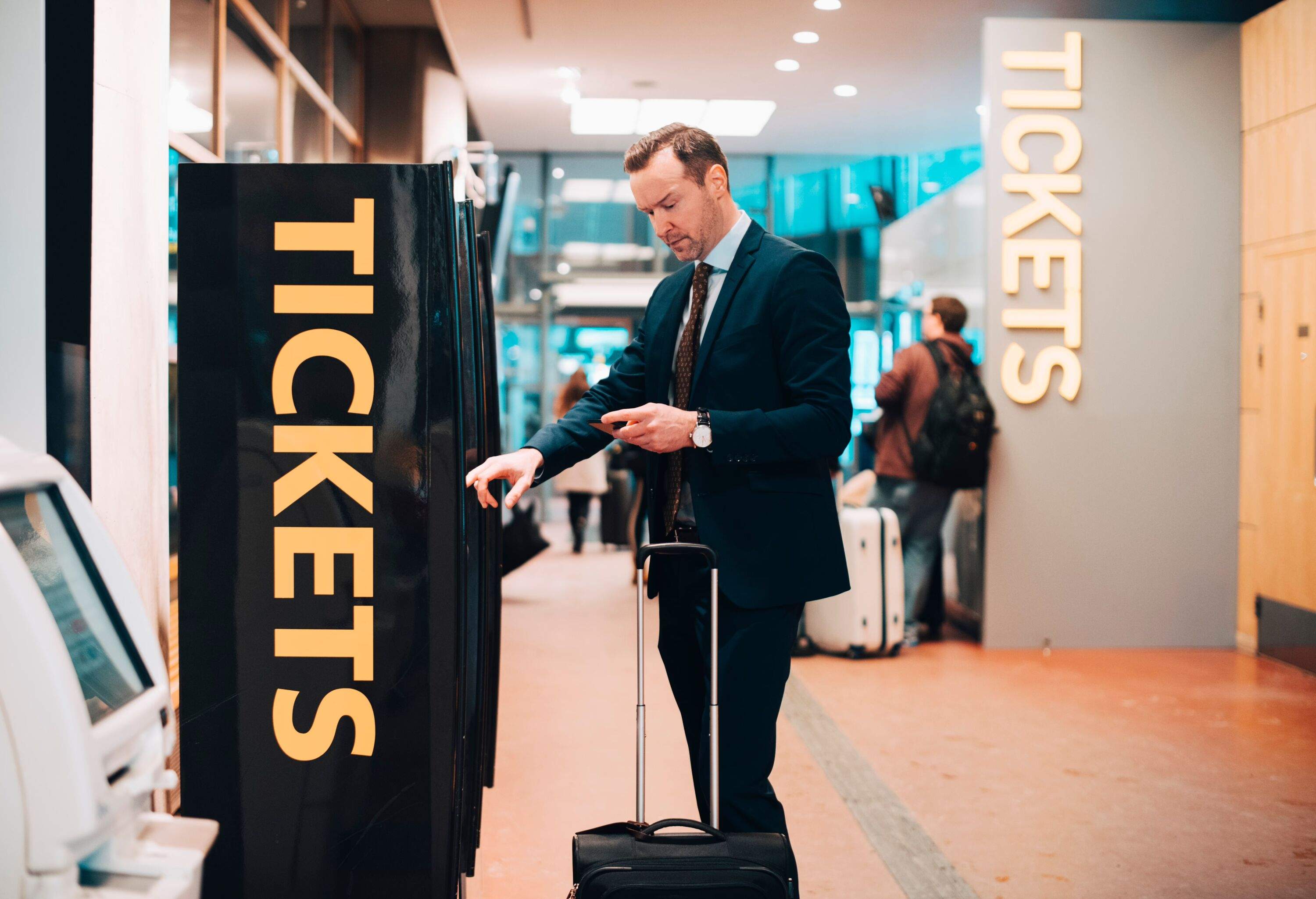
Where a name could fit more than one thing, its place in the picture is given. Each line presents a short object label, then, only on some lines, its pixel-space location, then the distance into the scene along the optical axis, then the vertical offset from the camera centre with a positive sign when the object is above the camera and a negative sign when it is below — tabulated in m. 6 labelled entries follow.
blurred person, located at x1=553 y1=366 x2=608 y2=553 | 8.66 -0.53
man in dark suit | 1.88 -0.06
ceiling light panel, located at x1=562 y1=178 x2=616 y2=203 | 11.50 +2.47
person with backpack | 5.39 -0.07
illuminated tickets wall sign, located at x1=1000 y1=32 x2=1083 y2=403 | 5.46 +1.05
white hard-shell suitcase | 5.26 -0.84
